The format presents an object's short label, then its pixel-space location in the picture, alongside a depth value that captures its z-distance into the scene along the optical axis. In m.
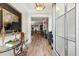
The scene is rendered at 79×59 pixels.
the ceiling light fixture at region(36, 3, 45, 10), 1.66
